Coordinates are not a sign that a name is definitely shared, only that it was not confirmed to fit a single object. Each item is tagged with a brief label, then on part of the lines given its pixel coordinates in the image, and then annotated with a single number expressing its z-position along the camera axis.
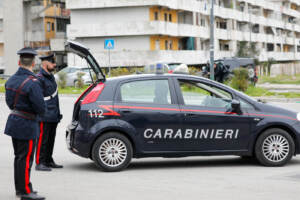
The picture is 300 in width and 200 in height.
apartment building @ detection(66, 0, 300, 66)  60.34
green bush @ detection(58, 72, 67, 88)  35.62
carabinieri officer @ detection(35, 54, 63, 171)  9.55
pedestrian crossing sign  30.58
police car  9.13
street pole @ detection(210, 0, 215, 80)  31.12
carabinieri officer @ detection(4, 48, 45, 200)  6.95
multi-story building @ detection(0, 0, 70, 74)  67.62
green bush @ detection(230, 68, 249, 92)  30.62
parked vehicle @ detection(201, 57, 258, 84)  42.28
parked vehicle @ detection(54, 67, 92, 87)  40.28
